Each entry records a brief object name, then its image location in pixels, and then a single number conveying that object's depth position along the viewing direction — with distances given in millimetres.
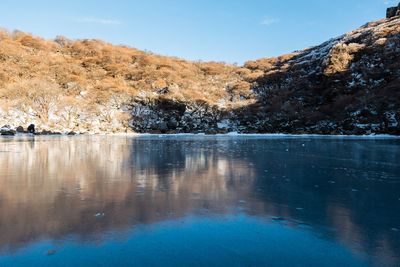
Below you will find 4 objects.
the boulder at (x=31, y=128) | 39981
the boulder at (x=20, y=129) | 40250
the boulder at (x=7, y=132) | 36969
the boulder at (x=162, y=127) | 50875
